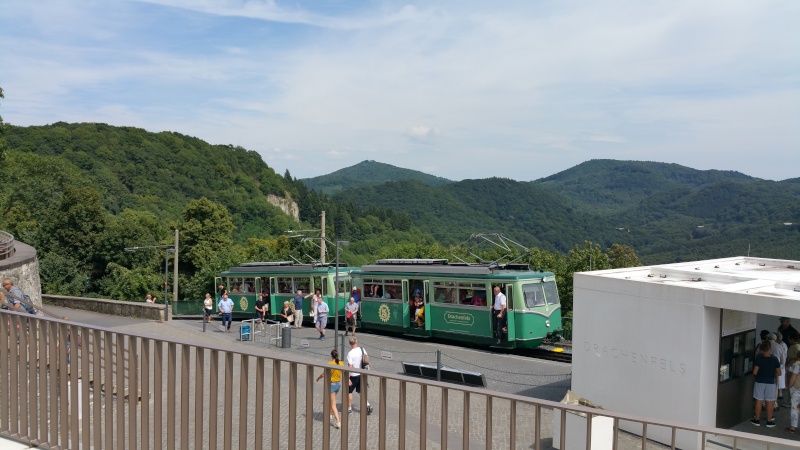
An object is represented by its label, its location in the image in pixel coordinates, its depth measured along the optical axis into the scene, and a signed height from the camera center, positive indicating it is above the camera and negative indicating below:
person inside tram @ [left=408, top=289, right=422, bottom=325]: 25.07 -3.62
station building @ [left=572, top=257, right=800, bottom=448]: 11.87 -2.31
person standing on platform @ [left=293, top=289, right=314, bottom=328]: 28.95 -4.41
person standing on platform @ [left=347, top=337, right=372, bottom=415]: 13.77 -2.97
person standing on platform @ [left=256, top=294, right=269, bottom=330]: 28.53 -4.41
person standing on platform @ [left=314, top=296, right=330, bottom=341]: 26.08 -4.17
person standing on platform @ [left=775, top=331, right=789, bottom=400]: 12.51 -2.60
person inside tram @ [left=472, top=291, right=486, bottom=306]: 22.91 -3.05
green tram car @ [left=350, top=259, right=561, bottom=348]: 22.17 -3.17
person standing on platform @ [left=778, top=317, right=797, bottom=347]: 13.73 -2.28
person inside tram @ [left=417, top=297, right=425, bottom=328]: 24.81 -3.82
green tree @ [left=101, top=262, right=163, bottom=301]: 58.75 -6.99
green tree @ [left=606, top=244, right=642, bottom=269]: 64.44 -4.58
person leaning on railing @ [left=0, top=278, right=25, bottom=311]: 9.21 -1.41
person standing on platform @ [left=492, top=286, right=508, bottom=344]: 22.08 -3.24
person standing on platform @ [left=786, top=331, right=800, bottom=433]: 12.10 -3.04
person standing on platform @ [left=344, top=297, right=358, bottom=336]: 26.25 -3.97
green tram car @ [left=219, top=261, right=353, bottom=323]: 29.97 -3.67
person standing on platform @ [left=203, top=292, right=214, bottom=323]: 29.62 -4.29
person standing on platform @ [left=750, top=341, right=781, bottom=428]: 12.16 -2.79
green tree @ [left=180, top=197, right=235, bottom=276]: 69.88 -3.28
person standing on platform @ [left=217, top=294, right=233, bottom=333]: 27.83 -4.21
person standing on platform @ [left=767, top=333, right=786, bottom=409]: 12.54 -2.44
